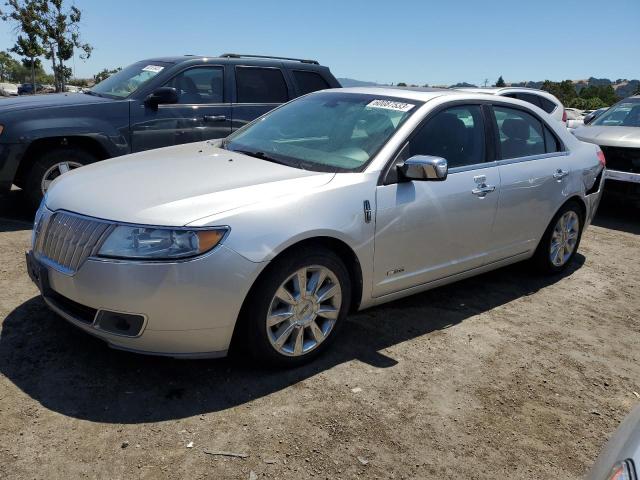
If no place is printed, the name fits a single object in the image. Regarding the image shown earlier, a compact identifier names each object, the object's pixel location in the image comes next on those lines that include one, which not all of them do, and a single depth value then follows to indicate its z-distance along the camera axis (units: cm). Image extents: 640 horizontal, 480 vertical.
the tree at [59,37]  2462
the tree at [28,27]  2389
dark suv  578
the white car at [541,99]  941
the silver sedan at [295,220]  289
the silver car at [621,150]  762
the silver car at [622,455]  154
